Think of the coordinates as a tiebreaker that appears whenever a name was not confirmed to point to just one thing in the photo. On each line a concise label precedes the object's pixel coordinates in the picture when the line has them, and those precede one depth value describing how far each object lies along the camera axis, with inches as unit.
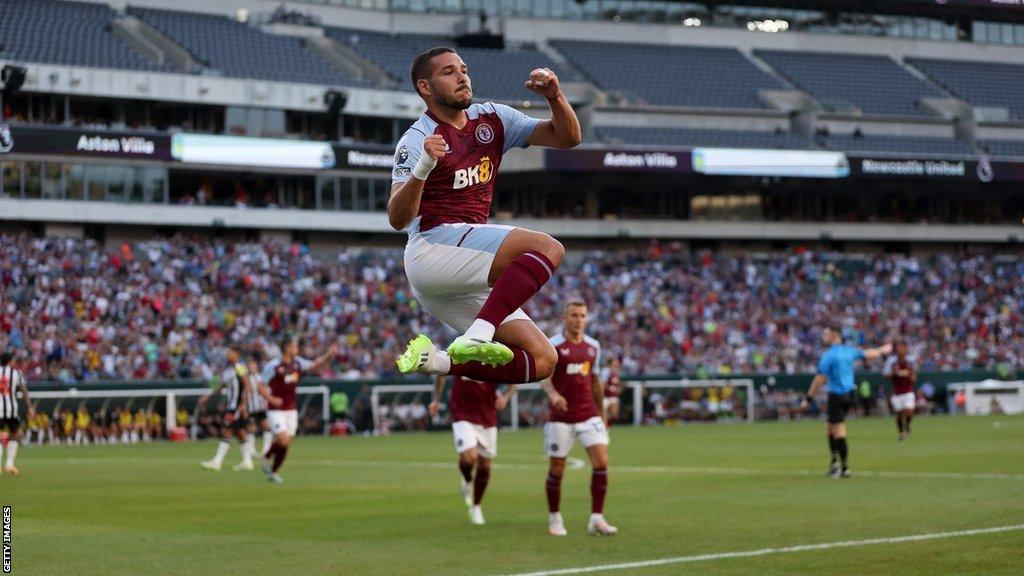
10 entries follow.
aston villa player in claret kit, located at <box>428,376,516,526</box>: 695.1
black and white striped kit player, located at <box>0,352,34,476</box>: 967.6
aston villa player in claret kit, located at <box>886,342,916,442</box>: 1334.9
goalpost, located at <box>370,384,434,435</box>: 1705.2
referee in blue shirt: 888.9
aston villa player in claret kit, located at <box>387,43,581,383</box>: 334.3
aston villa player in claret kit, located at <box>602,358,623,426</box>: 1155.9
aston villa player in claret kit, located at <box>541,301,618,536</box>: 632.4
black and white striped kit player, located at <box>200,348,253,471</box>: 1058.7
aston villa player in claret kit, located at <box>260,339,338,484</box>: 924.6
